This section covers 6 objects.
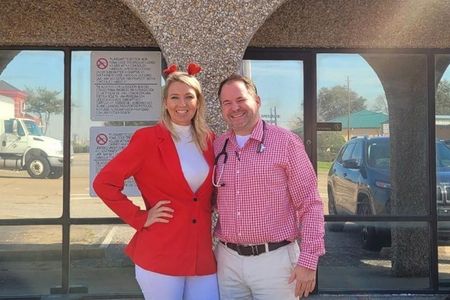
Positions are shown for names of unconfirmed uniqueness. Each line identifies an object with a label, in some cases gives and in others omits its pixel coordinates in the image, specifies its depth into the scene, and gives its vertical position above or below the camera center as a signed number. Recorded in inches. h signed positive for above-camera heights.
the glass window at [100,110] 208.7 +18.0
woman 107.0 -7.3
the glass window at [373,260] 219.8 -40.8
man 104.4 -8.3
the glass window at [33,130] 211.9 +10.8
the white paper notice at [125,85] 208.8 +27.2
